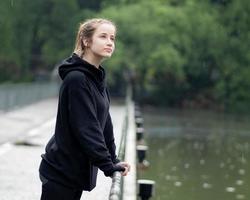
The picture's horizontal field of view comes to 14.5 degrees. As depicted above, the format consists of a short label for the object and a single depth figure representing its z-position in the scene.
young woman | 6.39
